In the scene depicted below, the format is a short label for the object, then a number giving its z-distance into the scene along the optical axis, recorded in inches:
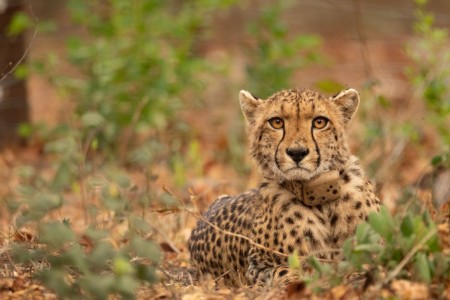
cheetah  405.1
